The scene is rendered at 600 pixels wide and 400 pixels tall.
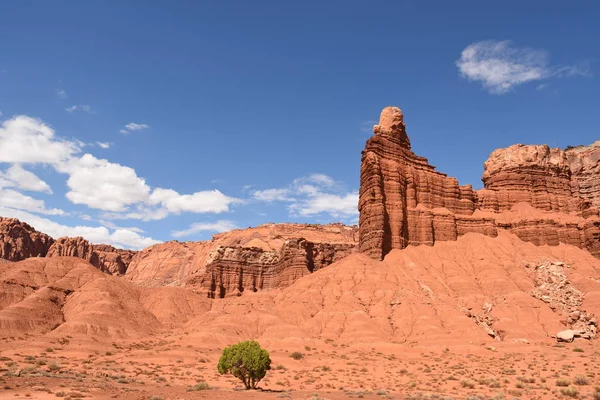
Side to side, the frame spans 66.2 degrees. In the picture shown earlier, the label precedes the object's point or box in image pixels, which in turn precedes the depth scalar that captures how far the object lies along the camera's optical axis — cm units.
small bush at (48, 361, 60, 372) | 4643
